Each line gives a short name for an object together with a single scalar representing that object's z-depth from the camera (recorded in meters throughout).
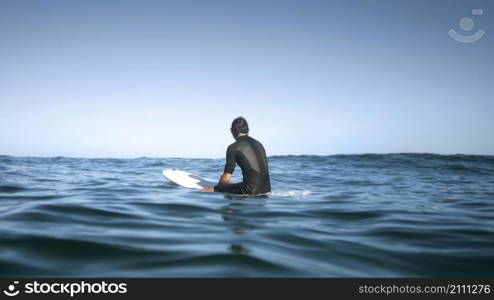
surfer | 7.06
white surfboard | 8.99
